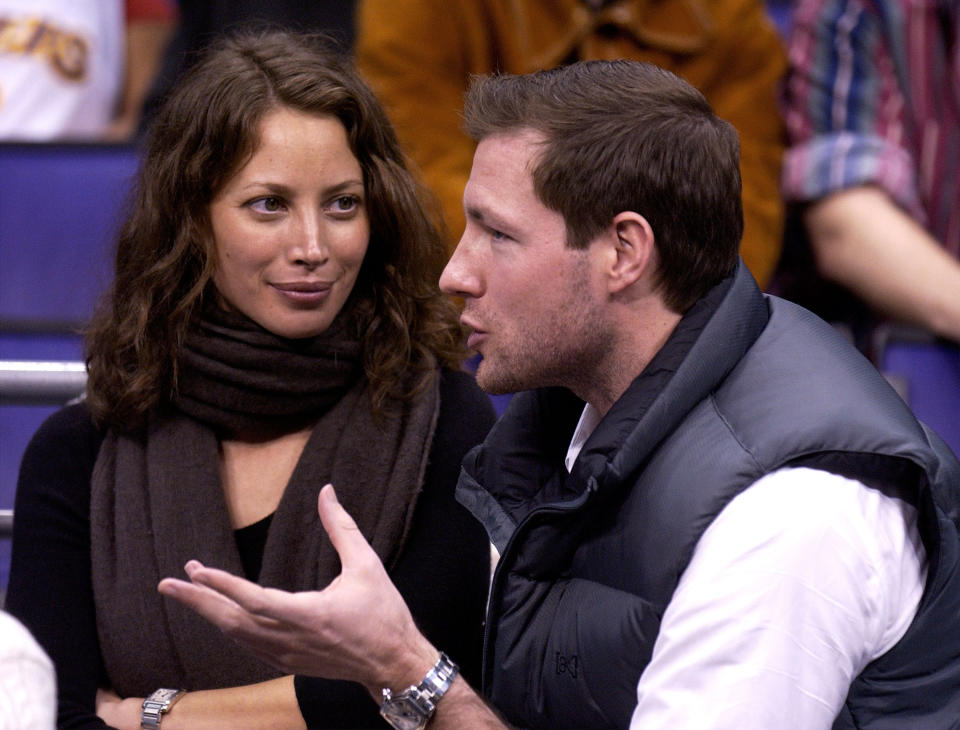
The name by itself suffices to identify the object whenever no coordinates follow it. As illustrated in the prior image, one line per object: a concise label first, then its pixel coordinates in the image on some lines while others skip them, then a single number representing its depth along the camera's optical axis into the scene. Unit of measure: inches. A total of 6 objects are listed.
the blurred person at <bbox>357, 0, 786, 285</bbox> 245.1
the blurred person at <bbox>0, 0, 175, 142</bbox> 251.7
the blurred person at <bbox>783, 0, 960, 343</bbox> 243.9
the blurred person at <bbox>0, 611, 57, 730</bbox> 204.0
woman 224.6
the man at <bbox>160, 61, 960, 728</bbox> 211.1
